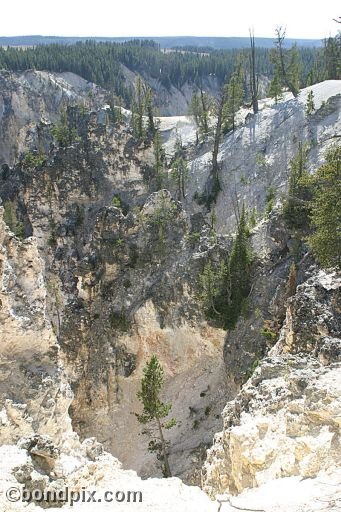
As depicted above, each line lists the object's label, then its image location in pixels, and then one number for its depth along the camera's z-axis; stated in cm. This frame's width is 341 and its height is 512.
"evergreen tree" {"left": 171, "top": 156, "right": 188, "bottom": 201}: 8356
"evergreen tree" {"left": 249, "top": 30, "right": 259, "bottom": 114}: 8700
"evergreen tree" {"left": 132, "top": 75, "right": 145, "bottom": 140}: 9851
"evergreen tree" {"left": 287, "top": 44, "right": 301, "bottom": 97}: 9350
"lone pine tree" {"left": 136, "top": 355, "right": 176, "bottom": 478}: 3606
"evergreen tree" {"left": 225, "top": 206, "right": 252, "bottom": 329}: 4834
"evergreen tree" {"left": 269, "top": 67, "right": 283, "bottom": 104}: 9206
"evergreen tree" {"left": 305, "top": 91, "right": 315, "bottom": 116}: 7938
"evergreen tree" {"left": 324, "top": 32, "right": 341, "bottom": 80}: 9658
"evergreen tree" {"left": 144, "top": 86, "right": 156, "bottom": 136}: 10204
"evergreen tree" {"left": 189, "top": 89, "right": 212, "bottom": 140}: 10281
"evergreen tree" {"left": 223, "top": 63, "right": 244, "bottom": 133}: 9188
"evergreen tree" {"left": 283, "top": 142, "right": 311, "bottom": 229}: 4841
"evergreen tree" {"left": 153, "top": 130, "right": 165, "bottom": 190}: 8502
